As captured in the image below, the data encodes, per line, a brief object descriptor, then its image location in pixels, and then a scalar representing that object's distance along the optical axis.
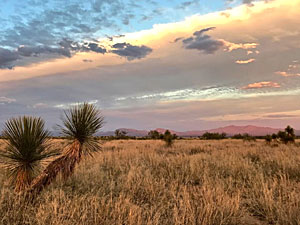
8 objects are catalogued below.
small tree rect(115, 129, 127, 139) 60.84
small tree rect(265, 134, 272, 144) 26.73
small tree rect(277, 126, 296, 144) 24.45
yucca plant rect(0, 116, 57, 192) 5.01
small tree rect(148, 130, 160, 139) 53.03
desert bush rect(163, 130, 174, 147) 23.48
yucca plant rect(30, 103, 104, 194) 5.14
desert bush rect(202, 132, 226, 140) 50.22
